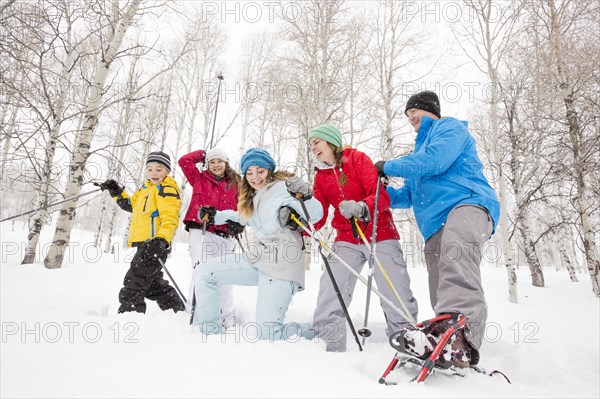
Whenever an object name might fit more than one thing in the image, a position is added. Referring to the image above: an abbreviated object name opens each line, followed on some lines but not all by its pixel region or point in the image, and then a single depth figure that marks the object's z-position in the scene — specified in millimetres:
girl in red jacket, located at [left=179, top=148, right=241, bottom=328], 4301
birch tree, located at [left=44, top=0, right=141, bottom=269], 7191
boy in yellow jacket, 3857
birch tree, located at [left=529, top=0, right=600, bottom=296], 7137
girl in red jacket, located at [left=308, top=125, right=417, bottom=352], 2941
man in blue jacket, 2102
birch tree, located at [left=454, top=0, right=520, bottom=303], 8008
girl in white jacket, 2887
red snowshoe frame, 1809
